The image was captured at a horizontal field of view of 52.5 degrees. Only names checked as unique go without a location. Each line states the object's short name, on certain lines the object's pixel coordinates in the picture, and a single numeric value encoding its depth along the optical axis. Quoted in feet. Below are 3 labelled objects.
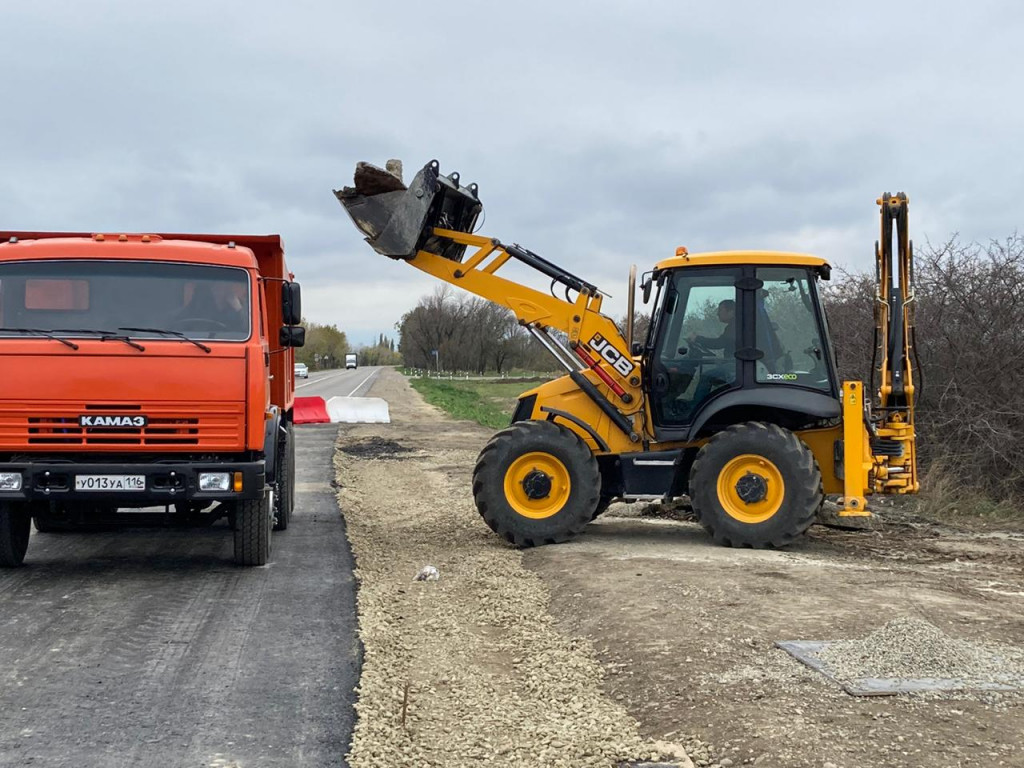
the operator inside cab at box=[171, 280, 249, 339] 27.22
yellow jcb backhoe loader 30.60
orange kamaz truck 25.14
